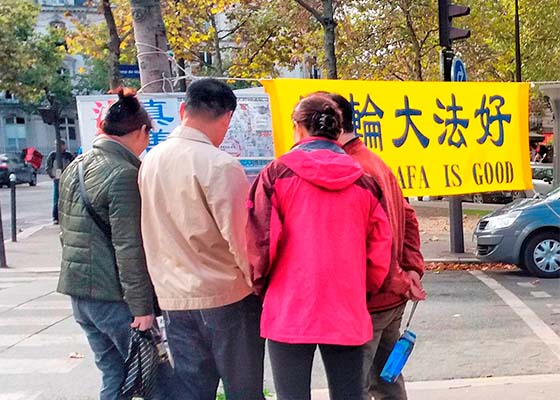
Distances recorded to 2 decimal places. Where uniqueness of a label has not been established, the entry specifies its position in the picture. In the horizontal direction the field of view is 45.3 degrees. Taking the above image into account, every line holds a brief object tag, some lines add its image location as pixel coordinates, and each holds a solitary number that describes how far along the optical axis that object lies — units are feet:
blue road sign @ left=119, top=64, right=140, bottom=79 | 36.33
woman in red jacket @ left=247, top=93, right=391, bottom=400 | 8.93
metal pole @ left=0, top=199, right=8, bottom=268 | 35.65
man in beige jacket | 9.87
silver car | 29.22
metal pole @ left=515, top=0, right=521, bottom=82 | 66.18
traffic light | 33.17
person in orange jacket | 10.15
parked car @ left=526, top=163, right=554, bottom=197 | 57.82
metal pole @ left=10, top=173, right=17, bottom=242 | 40.75
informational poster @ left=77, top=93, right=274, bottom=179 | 20.67
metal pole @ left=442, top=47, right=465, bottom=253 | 33.45
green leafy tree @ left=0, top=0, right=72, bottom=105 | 101.09
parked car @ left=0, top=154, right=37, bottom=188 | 105.40
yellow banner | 26.66
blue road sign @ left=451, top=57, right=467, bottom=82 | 32.35
